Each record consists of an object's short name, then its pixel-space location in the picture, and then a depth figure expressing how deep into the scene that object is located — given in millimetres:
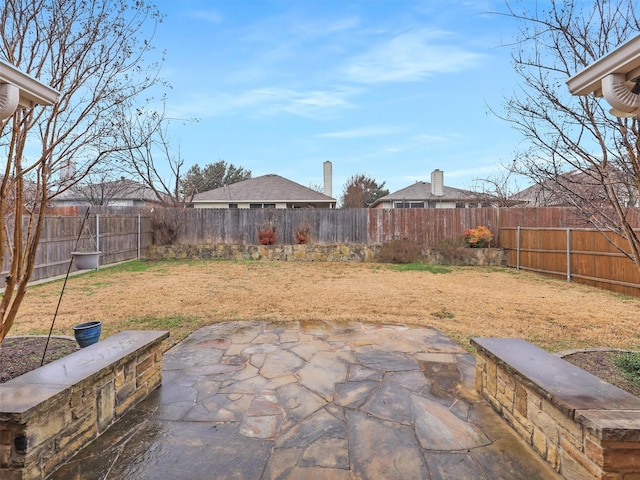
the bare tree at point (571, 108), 2908
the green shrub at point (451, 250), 11156
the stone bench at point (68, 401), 1507
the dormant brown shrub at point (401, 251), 11414
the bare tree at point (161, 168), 14039
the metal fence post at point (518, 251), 10250
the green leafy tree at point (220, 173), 27684
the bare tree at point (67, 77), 2432
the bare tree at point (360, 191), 26500
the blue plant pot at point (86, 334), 3094
